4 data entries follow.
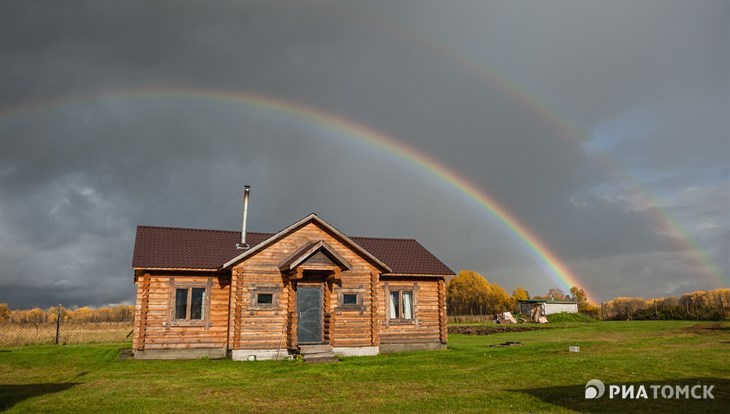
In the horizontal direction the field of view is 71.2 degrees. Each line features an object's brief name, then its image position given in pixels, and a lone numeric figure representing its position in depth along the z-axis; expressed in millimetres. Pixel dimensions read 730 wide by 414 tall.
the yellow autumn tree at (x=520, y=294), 145588
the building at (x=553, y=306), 70812
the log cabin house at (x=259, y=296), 23359
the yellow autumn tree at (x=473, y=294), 123856
